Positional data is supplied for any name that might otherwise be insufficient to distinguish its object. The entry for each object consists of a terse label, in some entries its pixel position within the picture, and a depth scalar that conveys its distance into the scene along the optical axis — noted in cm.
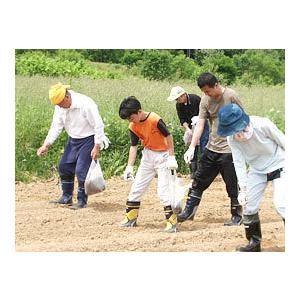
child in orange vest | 1052
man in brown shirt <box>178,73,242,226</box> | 1062
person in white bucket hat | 1249
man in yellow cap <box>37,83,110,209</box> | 1207
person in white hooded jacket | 882
